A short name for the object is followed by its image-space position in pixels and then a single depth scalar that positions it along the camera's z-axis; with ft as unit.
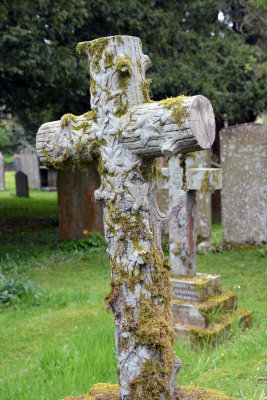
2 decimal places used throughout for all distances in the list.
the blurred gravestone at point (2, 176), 72.53
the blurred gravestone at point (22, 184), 63.72
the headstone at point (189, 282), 16.17
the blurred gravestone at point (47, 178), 77.82
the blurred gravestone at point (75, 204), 30.81
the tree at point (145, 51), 25.09
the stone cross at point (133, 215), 7.27
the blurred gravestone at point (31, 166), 75.36
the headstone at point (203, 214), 30.01
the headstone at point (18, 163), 78.95
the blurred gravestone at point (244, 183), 27.84
